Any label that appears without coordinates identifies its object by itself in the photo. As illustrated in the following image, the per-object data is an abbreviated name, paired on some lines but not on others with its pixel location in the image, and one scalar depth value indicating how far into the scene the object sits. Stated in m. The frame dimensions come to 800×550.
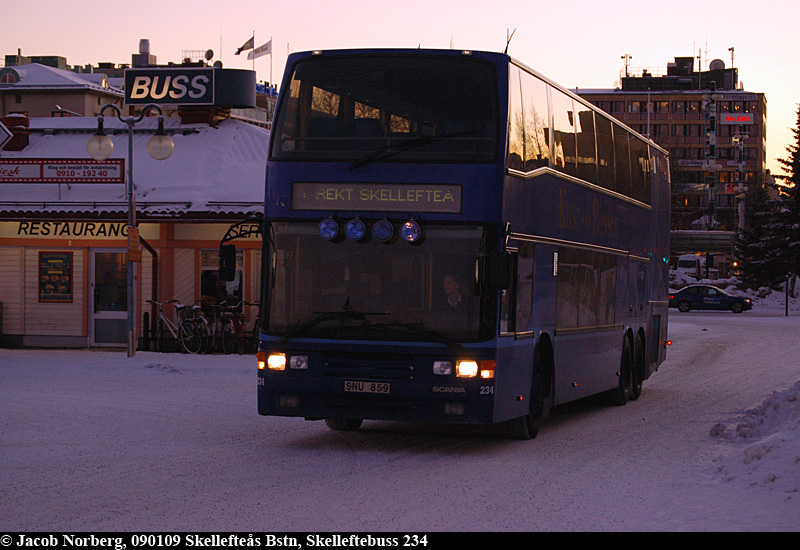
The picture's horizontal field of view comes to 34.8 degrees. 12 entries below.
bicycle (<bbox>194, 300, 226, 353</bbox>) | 29.11
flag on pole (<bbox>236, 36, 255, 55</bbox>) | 51.94
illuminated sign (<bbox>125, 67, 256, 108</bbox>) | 35.91
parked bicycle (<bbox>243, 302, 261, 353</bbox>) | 29.25
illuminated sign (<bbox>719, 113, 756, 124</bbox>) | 151.38
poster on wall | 30.75
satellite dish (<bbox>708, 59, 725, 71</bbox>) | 138.62
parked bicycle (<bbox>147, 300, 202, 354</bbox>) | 29.08
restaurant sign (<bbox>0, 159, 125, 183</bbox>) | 28.95
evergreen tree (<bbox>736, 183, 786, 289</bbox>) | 82.69
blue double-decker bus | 12.37
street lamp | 25.36
